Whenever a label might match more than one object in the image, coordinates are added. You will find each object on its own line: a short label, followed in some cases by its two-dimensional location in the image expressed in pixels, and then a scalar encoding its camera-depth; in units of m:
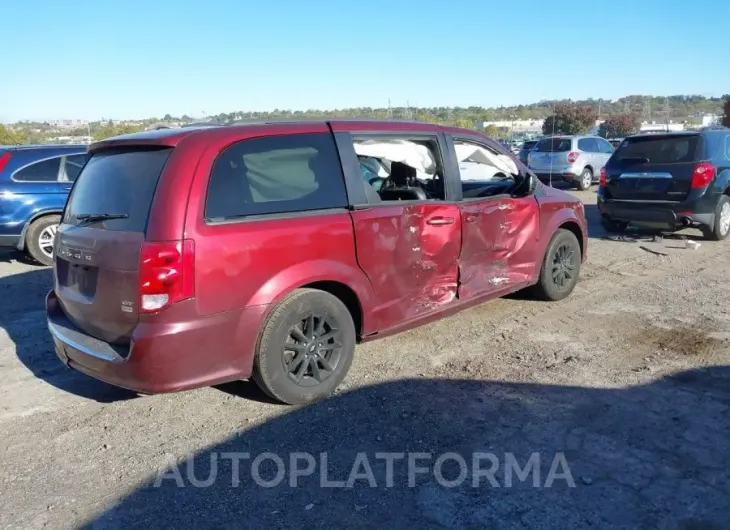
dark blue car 8.34
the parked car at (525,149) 20.44
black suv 8.62
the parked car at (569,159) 17.09
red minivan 3.35
